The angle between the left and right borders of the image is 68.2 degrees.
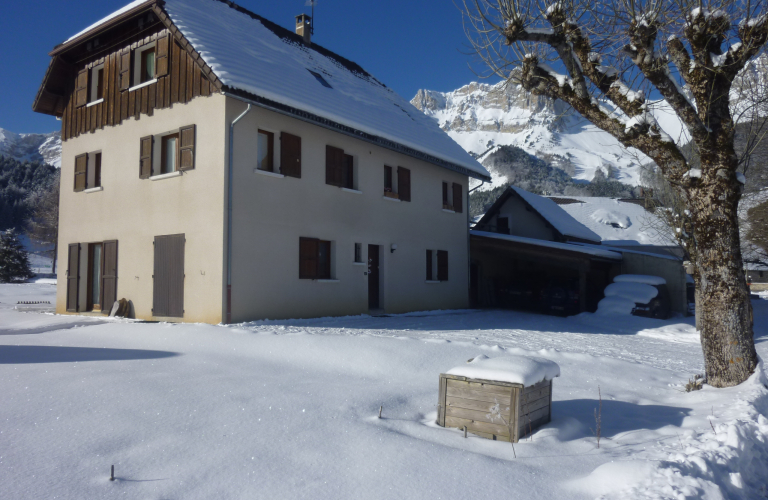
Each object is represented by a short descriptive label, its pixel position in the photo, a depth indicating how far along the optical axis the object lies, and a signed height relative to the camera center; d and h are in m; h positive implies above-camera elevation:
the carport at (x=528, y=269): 19.08 +0.33
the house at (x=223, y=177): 11.69 +2.44
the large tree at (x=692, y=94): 6.79 +2.33
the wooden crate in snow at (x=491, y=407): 4.46 -1.05
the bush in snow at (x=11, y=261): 34.88 +1.18
